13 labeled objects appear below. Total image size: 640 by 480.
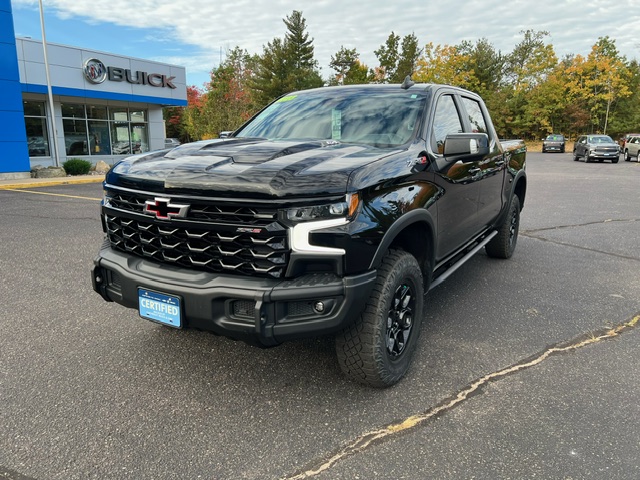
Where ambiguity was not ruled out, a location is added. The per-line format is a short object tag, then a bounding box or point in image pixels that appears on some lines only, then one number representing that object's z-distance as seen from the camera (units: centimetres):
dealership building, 1591
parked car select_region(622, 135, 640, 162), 2867
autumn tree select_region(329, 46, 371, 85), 6786
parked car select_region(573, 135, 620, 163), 2808
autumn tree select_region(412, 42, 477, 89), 5152
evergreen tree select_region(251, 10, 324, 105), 5150
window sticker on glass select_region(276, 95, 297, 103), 437
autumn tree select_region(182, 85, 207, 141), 4158
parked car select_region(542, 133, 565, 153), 4128
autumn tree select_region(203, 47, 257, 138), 3830
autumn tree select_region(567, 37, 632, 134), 4972
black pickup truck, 238
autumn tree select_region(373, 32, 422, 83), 6569
